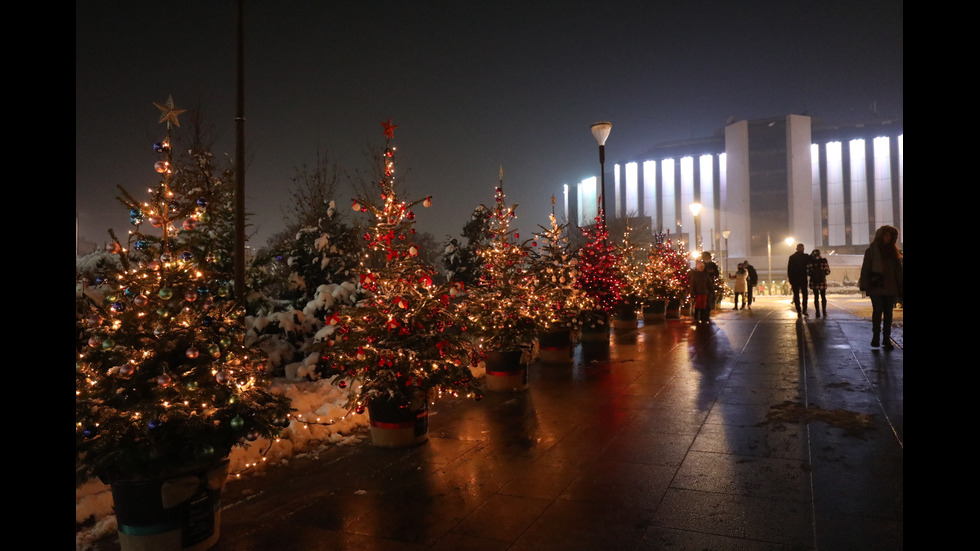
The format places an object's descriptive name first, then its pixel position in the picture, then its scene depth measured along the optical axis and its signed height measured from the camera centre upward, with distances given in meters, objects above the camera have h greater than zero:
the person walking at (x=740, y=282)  22.84 -0.10
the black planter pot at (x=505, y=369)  8.52 -1.19
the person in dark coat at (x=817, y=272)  17.50 +0.17
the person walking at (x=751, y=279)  23.44 +0.01
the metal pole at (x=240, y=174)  6.72 +1.25
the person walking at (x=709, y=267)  17.56 +0.39
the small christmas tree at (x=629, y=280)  16.05 +0.03
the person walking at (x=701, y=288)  17.22 -0.23
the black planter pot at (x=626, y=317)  16.81 -0.98
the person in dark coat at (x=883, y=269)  10.31 +0.14
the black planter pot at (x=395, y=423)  6.03 -1.35
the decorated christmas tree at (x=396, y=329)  6.04 -0.46
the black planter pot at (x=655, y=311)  19.35 -0.96
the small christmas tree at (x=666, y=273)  19.41 +0.24
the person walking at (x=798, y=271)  17.41 +0.21
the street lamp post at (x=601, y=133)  14.73 +3.55
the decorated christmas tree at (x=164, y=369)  3.69 -0.52
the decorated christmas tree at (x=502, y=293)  8.58 -0.15
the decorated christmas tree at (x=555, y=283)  9.94 -0.01
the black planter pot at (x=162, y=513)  3.69 -1.36
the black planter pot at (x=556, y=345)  10.98 -1.12
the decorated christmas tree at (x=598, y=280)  12.80 +0.04
